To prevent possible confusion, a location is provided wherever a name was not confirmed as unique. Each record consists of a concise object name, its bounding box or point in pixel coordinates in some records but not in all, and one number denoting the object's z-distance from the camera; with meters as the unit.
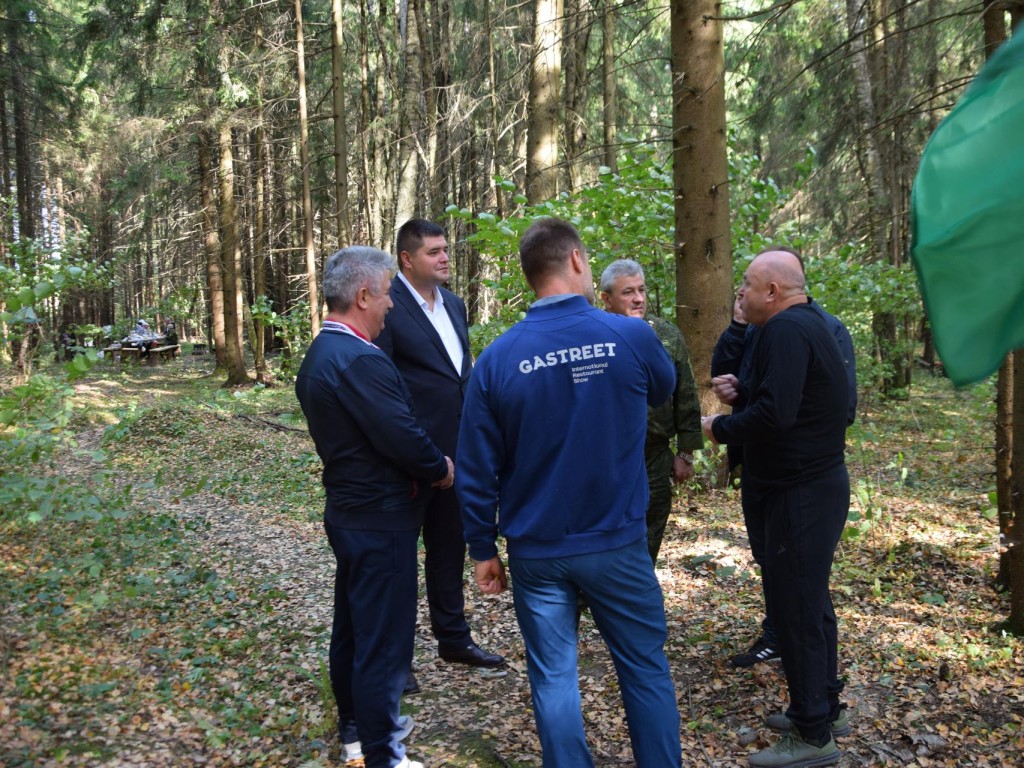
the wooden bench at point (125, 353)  26.28
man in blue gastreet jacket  2.72
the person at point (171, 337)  30.17
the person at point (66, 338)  27.45
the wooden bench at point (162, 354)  27.36
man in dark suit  4.12
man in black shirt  3.17
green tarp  1.40
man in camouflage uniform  4.19
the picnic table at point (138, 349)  26.47
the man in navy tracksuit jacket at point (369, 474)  3.20
